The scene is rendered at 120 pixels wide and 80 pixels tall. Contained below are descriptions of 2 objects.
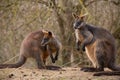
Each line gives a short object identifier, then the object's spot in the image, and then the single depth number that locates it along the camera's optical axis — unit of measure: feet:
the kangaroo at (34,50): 71.05
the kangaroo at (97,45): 65.57
